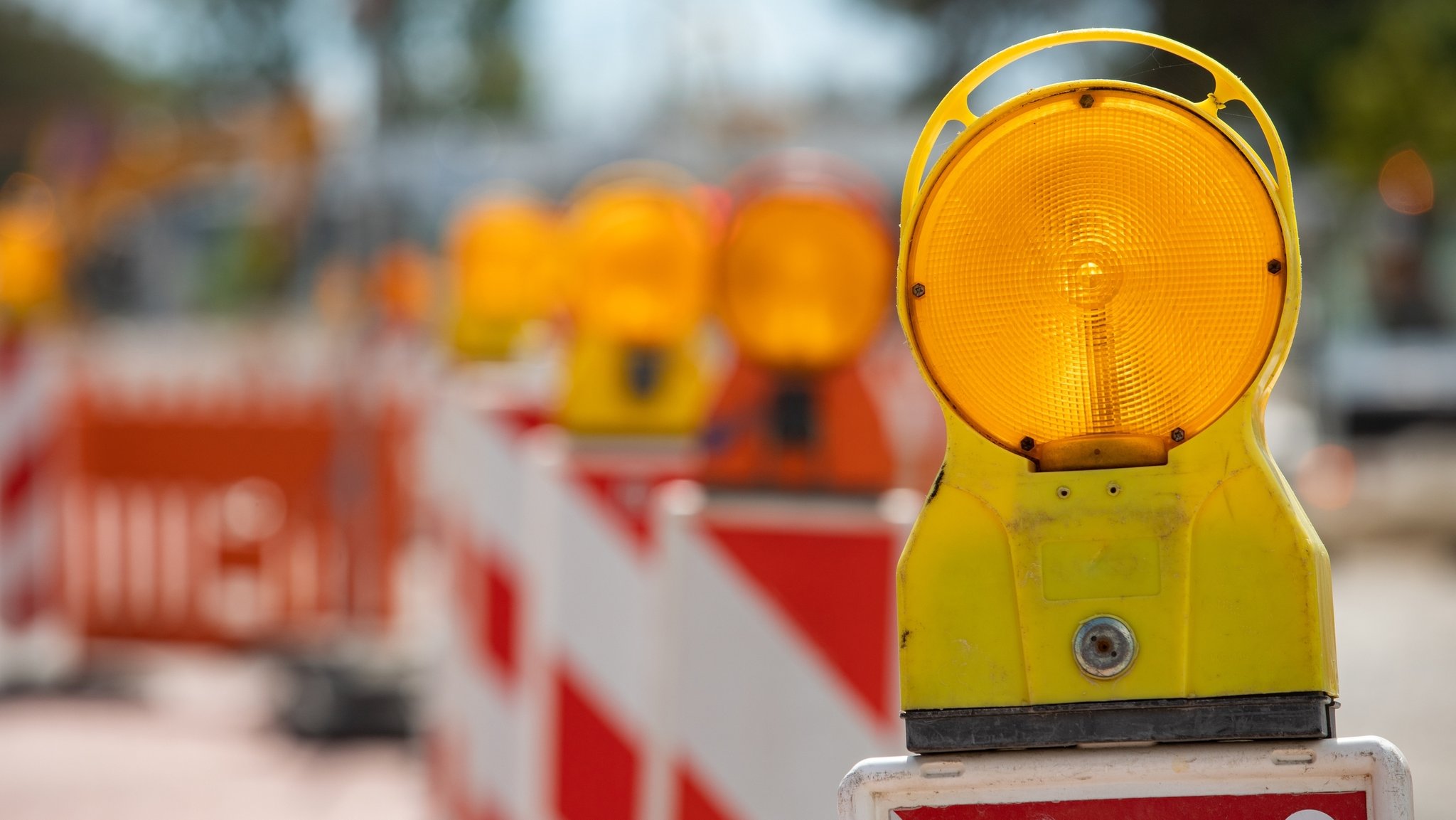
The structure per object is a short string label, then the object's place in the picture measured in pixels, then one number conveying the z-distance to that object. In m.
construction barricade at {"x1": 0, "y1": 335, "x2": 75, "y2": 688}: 16.56
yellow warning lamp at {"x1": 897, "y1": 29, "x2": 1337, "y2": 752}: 3.11
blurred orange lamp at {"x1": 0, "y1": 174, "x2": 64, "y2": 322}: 16.73
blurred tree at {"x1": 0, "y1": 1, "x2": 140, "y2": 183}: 122.62
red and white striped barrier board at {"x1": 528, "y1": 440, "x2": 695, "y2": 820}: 5.95
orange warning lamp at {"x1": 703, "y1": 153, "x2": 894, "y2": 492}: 5.26
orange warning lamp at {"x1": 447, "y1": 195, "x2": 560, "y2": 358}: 11.98
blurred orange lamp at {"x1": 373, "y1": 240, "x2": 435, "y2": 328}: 26.31
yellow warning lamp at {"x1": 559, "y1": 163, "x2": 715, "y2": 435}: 6.94
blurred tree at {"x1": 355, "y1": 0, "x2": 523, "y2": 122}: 129.87
